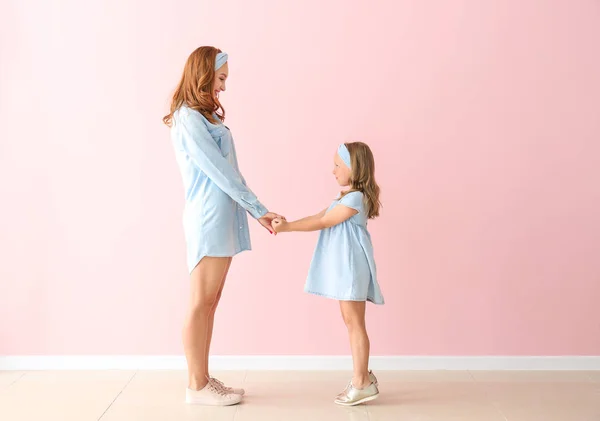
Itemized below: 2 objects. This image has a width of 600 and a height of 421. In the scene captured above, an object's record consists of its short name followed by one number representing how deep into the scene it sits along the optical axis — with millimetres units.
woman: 2738
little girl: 2830
